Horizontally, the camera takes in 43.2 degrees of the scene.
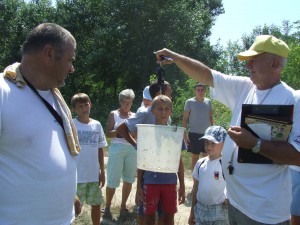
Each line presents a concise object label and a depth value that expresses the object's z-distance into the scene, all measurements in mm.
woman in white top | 5387
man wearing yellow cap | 2542
